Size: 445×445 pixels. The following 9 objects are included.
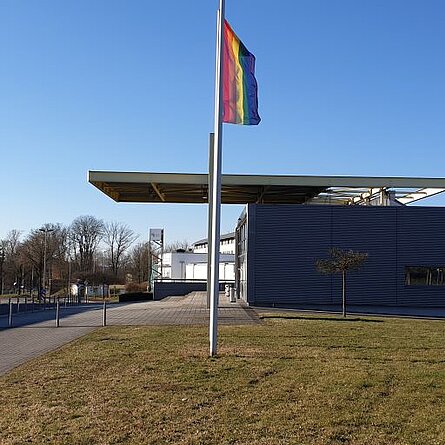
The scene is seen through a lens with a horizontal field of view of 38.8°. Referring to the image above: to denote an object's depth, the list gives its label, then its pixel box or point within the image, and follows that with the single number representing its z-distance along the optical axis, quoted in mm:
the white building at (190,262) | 73344
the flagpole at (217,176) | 13252
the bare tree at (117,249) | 97938
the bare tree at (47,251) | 84250
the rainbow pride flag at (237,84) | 13508
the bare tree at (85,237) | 96750
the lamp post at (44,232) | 79762
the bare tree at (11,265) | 88669
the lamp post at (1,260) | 80062
